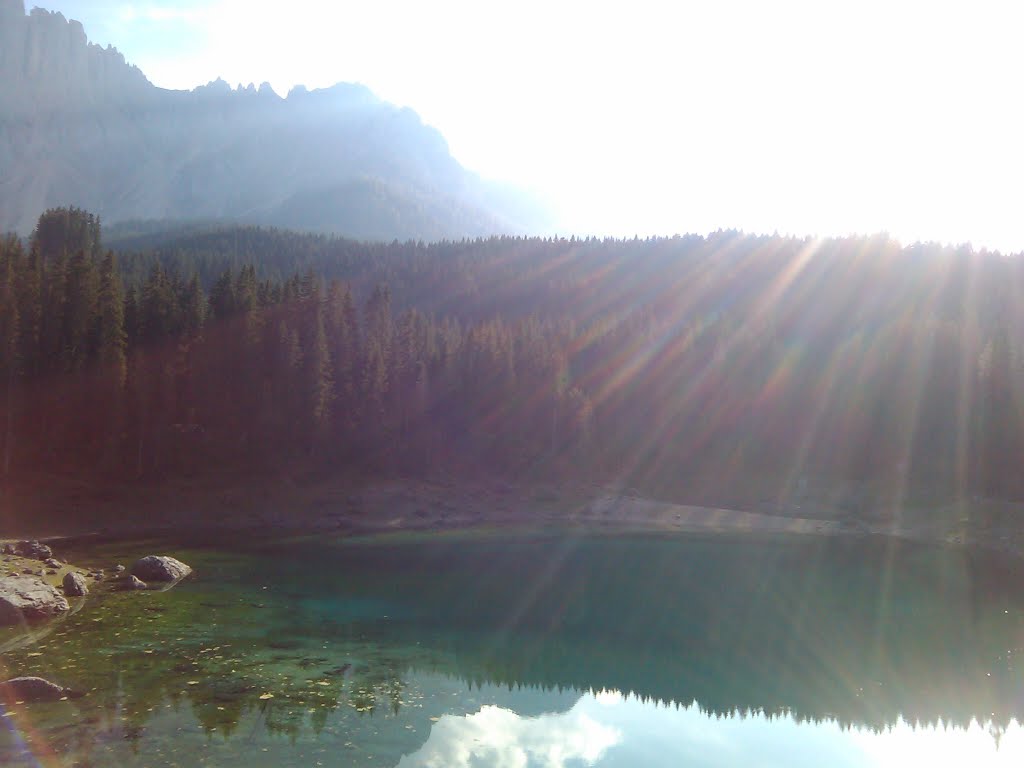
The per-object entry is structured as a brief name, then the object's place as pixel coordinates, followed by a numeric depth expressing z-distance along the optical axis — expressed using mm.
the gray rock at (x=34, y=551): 40256
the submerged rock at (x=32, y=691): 20453
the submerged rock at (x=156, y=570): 38219
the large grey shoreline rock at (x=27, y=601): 28844
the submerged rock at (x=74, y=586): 33406
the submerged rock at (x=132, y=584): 35844
